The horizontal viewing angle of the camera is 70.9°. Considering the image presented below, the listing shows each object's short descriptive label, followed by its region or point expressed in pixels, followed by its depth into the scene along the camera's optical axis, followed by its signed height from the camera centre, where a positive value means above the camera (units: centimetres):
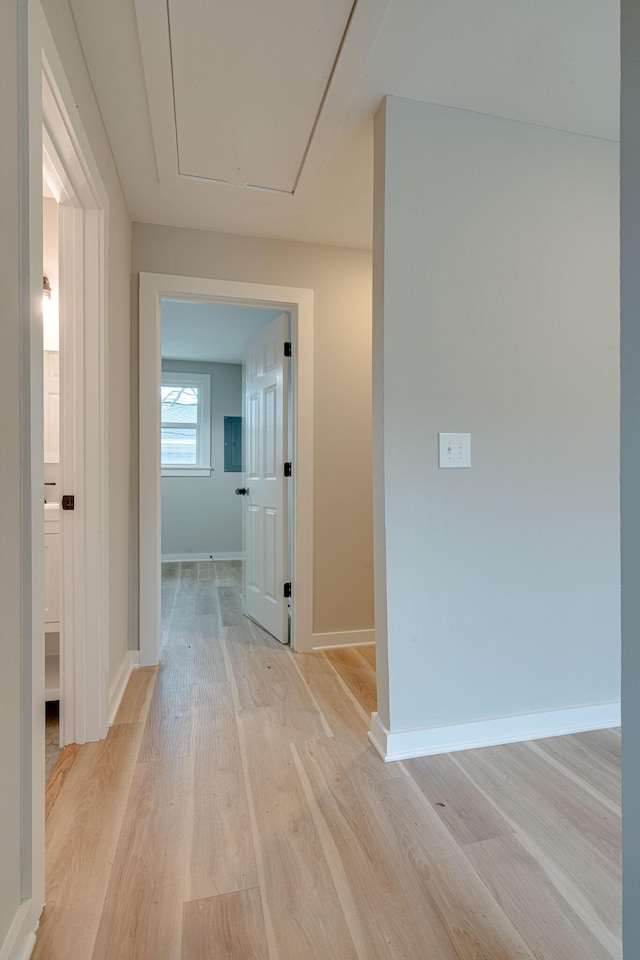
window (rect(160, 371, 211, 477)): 545 +64
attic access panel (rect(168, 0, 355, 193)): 133 +137
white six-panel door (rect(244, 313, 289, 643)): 271 -2
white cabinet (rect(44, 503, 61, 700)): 186 -48
